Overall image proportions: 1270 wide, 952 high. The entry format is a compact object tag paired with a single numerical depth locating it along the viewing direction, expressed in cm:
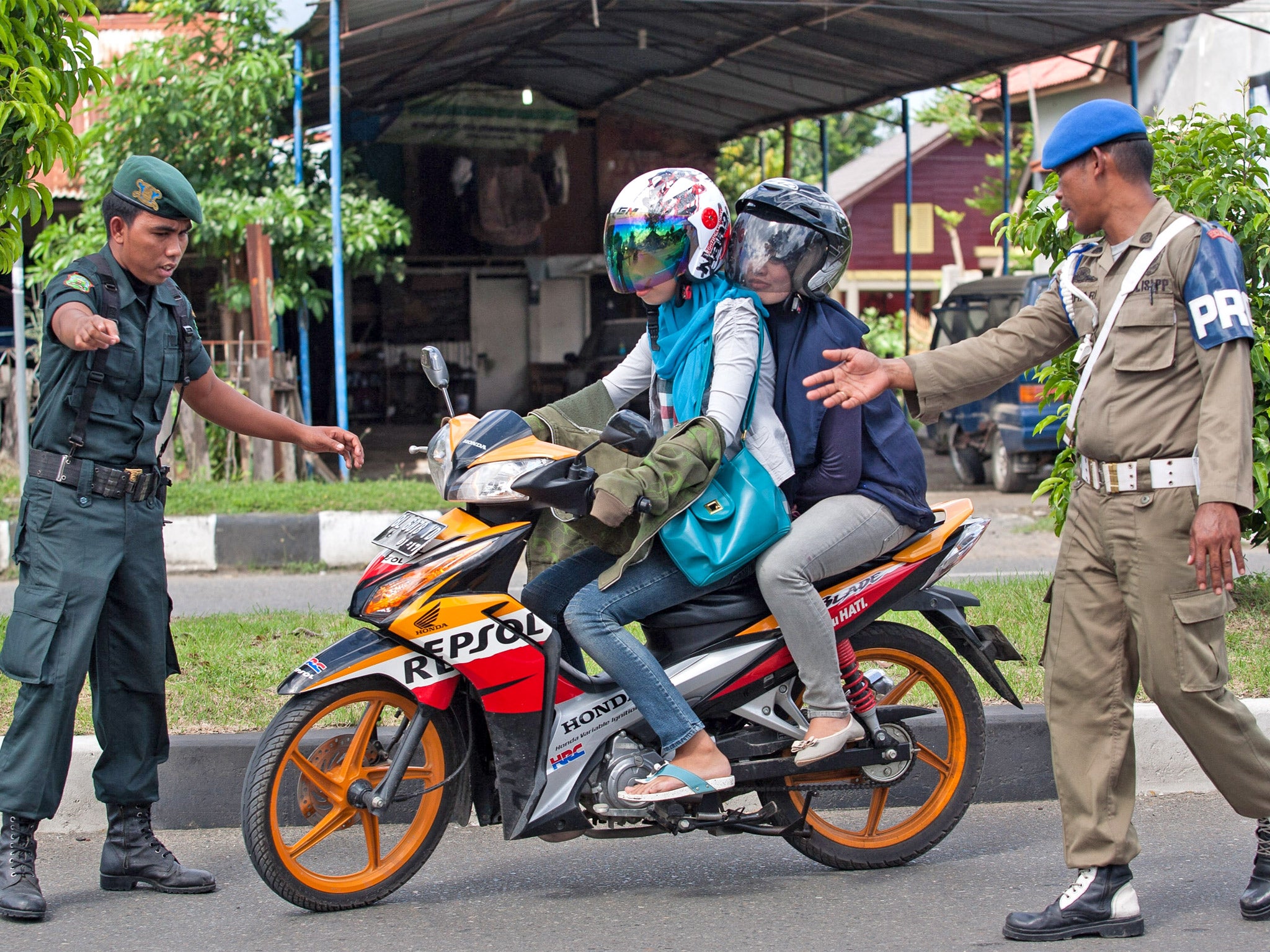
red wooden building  3428
